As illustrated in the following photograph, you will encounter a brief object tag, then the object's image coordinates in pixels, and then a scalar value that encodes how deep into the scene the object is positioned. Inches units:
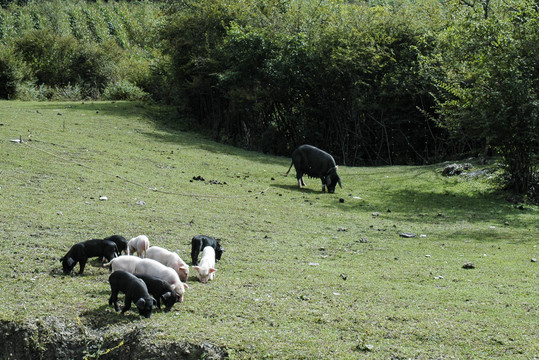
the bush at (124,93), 1273.4
